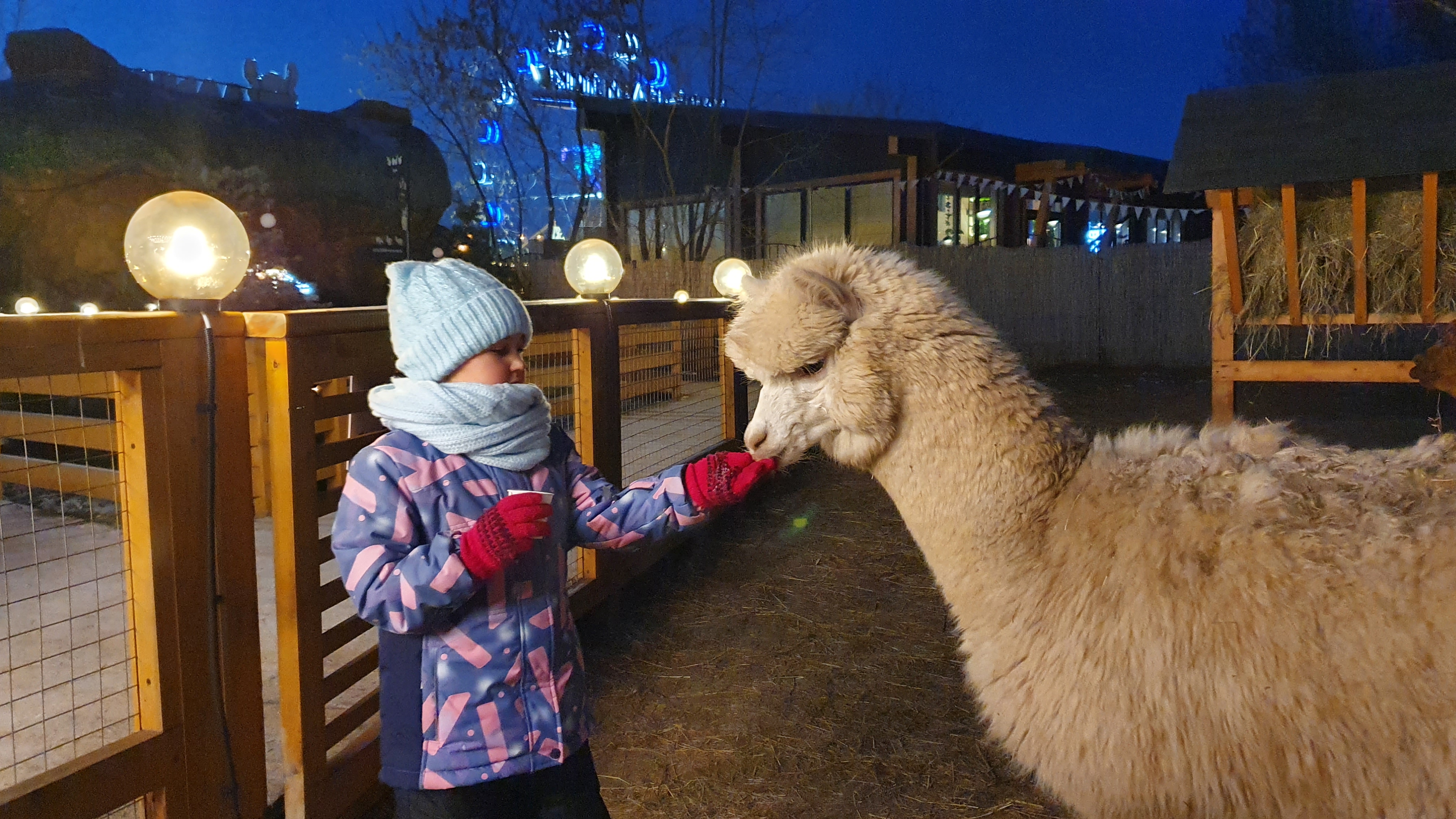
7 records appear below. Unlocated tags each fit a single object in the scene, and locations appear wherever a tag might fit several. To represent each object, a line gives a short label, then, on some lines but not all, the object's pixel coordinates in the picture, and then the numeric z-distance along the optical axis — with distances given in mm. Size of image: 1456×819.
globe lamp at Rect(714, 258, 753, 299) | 6840
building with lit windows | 19516
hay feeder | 4898
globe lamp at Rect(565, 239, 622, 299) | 4582
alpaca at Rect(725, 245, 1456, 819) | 1706
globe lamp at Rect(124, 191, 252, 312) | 2234
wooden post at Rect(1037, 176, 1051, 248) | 17094
